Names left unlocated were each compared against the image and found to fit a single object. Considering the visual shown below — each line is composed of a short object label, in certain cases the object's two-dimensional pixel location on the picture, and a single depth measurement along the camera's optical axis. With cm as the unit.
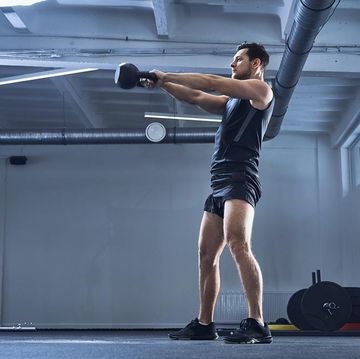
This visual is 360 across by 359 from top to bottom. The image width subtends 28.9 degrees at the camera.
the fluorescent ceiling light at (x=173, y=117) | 752
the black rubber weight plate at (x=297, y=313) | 691
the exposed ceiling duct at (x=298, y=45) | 427
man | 278
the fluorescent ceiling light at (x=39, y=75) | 630
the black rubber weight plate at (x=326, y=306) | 675
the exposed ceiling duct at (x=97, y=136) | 819
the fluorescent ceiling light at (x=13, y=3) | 470
